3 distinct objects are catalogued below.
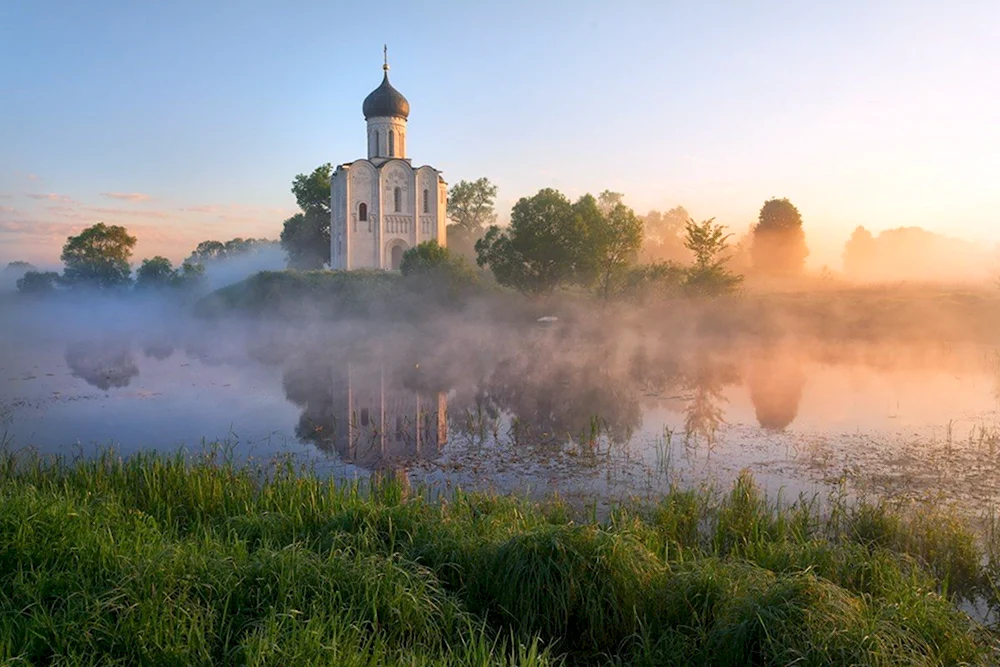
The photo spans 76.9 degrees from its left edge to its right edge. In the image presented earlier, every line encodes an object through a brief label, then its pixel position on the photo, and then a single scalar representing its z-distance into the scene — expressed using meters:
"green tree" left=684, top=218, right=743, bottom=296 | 32.59
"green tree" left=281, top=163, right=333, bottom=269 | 47.09
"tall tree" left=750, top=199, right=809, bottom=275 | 47.62
